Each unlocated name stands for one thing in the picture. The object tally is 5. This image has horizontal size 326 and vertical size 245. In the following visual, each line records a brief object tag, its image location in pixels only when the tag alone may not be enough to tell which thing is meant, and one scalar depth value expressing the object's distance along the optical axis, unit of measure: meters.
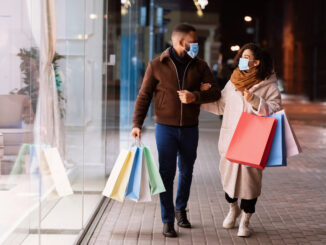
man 4.87
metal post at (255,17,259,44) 16.80
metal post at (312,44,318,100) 34.28
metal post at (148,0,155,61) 16.22
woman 4.80
